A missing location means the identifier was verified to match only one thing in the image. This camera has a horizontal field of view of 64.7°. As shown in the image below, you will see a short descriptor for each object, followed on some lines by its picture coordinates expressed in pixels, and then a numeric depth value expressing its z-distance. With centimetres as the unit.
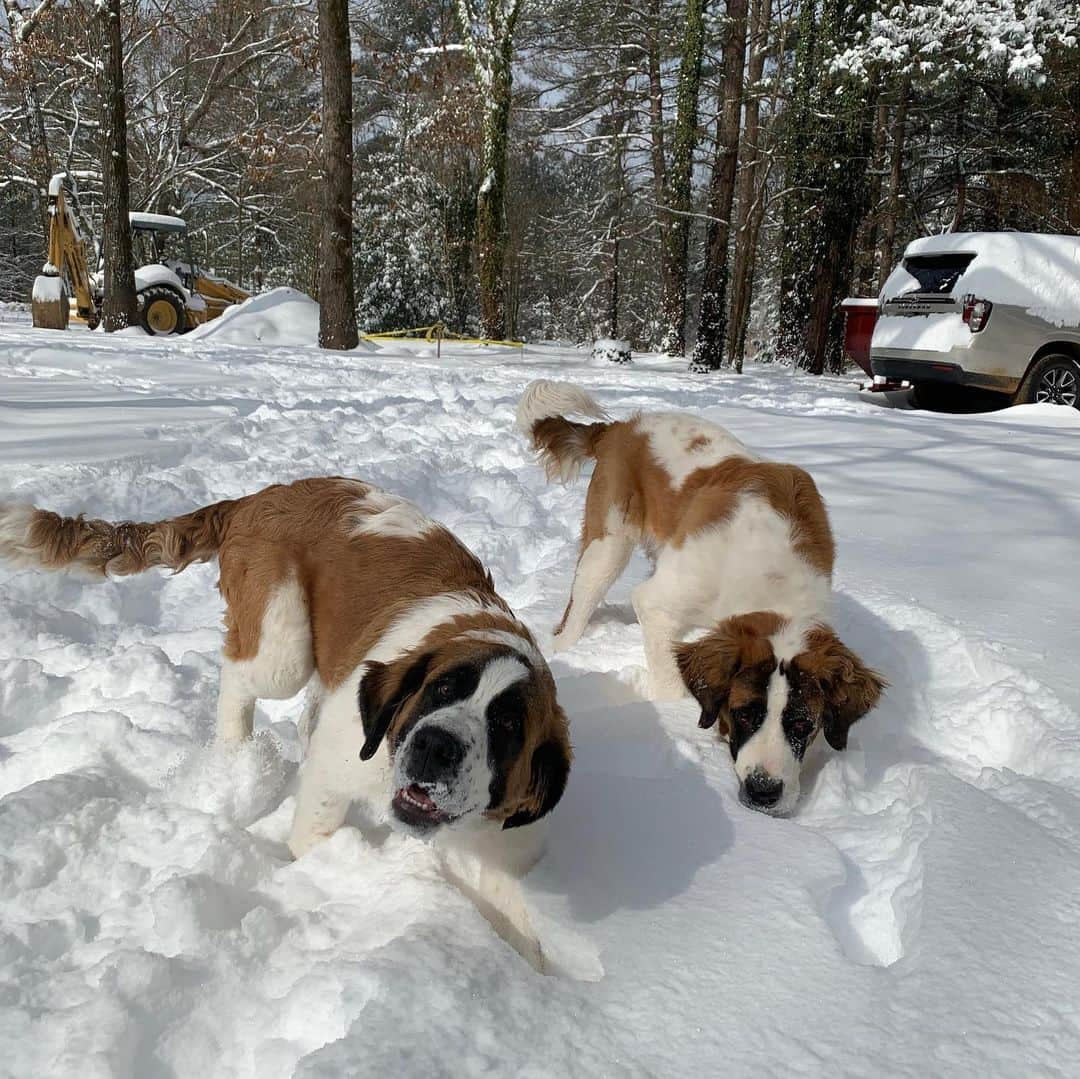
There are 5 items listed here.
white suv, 1062
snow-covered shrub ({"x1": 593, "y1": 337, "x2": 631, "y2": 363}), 1998
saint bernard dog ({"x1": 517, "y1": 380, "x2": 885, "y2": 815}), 307
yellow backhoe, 2028
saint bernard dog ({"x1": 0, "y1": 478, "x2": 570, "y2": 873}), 223
